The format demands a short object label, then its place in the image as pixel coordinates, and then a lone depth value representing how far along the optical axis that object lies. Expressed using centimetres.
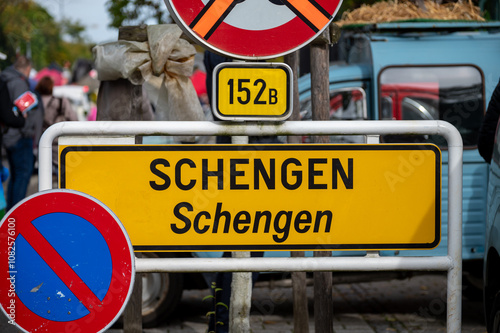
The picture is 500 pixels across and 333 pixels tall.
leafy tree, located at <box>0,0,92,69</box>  4347
